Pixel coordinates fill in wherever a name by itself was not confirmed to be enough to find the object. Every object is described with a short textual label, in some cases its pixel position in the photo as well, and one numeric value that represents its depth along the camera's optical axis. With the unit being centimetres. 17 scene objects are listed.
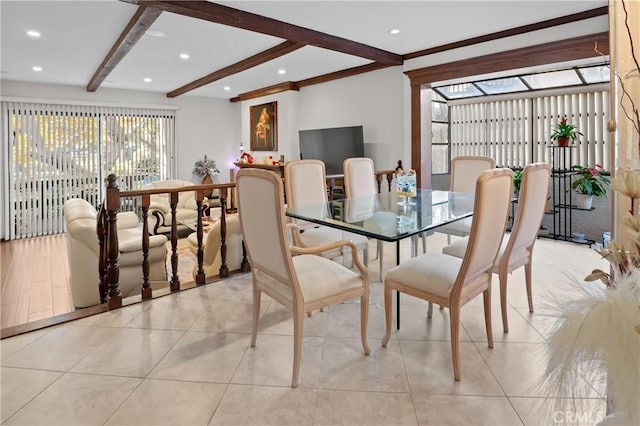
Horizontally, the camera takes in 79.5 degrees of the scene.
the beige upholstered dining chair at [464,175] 365
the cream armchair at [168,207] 634
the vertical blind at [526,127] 576
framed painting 756
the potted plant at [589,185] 472
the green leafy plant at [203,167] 859
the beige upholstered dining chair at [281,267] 184
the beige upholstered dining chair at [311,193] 325
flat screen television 579
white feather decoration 60
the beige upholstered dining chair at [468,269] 187
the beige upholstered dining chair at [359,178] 380
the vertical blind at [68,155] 667
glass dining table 231
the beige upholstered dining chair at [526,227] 234
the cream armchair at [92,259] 338
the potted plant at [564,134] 487
